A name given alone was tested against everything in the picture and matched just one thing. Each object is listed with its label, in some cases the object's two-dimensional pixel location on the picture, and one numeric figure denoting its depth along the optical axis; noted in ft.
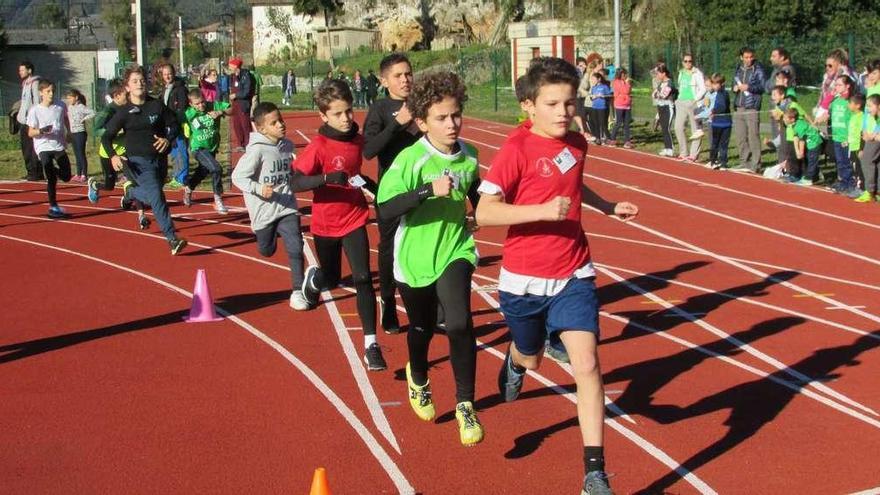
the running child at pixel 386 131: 26.68
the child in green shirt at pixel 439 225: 21.24
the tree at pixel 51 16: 400.06
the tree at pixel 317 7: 278.87
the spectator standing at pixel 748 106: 64.34
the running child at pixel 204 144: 56.34
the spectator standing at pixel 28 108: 60.64
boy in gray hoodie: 32.96
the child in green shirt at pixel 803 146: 58.44
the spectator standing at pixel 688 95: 70.90
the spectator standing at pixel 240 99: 82.79
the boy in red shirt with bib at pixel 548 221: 19.02
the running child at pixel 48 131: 55.21
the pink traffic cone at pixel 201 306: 33.47
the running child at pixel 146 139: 43.68
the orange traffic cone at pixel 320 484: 15.70
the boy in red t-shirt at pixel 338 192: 27.53
